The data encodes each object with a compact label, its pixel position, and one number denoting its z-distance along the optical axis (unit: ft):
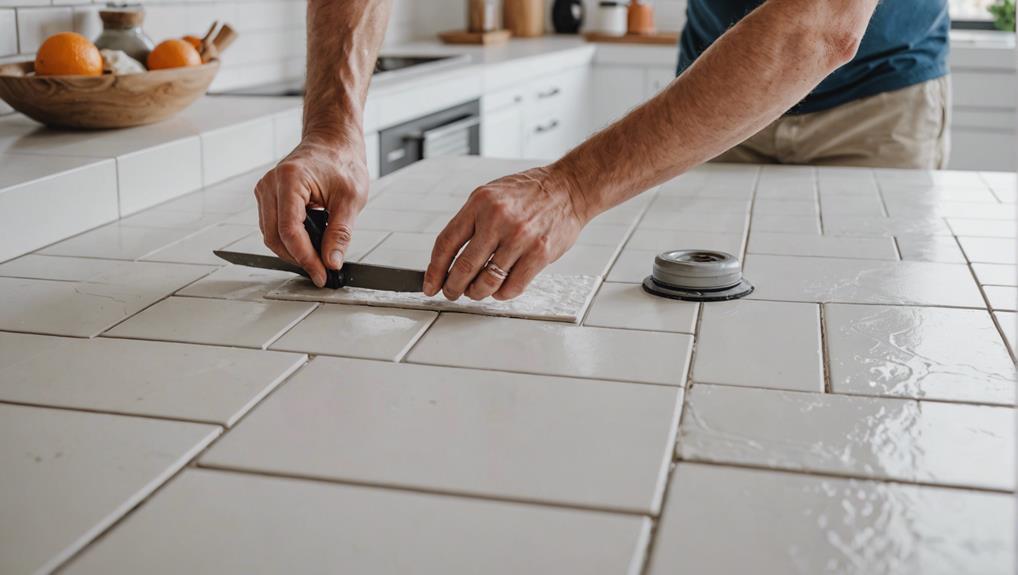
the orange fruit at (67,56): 5.97
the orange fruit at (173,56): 6.60
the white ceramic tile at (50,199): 4.42
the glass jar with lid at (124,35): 7.10
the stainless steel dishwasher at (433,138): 9.29
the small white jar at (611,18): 15.89
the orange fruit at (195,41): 7.68
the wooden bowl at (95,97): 5.87
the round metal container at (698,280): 3.75
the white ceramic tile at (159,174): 5.26
